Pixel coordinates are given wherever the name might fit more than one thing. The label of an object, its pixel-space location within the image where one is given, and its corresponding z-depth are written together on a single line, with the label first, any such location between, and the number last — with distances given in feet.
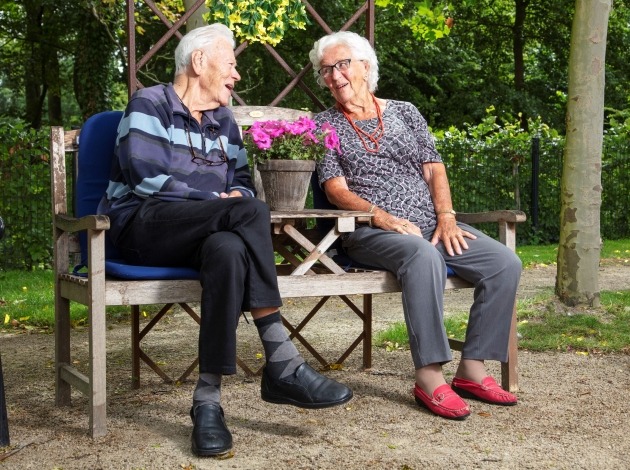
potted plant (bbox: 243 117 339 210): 13.33
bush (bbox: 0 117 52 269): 31.27
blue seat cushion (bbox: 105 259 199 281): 11.57
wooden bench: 11.39
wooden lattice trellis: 14.69
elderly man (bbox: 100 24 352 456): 10.86
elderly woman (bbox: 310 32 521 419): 12.47
